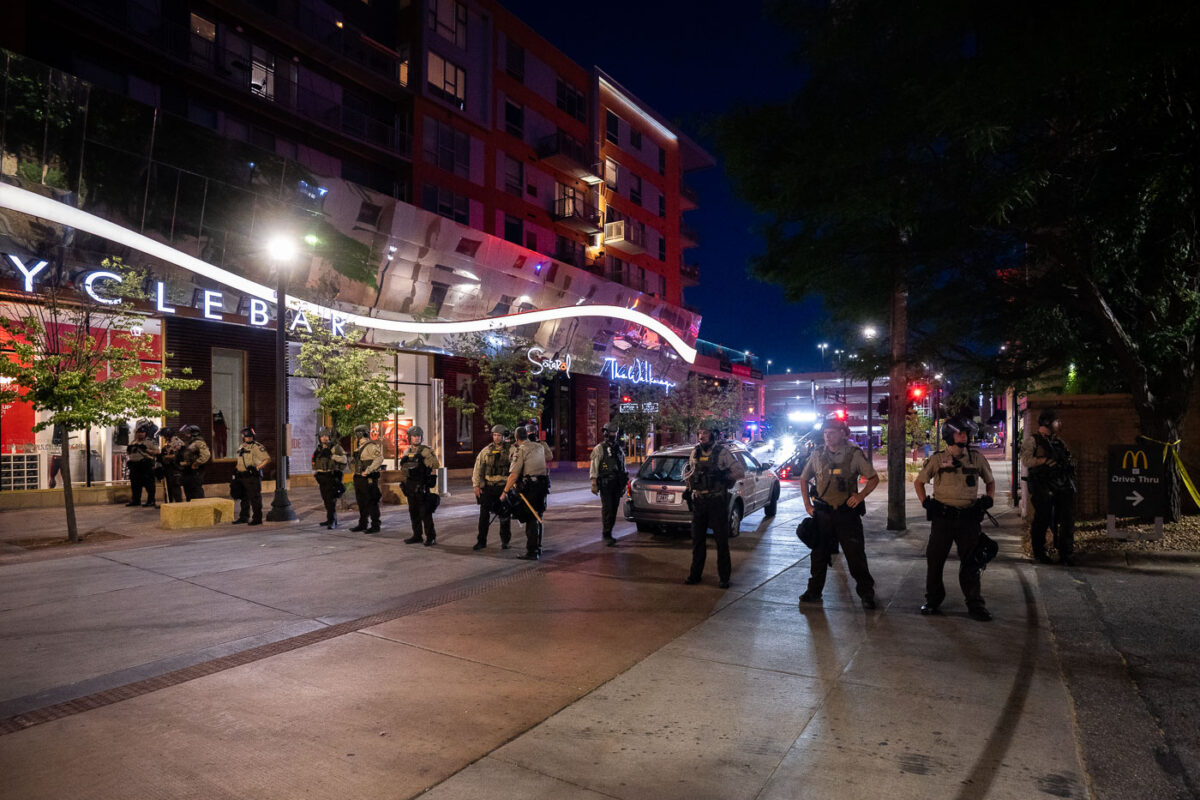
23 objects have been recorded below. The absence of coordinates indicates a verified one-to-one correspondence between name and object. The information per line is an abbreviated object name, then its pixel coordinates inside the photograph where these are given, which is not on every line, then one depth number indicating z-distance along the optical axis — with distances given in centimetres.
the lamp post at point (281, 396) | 1302
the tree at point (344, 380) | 1527
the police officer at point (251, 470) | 1228
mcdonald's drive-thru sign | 877
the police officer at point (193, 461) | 1389
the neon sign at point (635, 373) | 3131
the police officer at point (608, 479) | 1092
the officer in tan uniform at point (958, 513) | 646
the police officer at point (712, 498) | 768
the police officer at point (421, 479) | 1040
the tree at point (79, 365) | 1018
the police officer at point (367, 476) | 1129
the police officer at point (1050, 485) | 834
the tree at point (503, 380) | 1991
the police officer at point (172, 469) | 1439
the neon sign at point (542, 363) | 2203
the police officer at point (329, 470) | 1209
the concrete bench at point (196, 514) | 1198
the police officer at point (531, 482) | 945
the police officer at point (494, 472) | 986
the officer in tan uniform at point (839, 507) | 680
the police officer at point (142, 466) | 1509
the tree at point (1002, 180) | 728
